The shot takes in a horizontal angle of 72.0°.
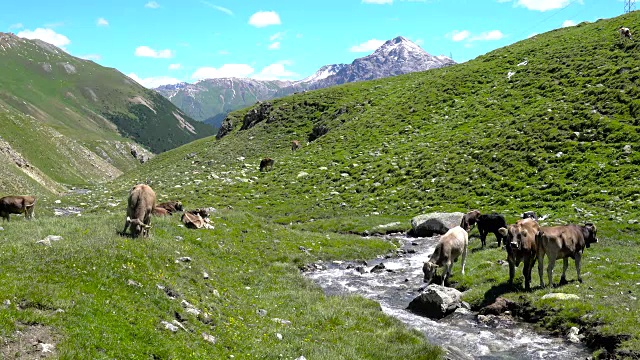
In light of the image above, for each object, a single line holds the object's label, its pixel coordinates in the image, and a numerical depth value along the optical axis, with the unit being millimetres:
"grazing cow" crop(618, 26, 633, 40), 53938
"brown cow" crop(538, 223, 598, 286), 19250
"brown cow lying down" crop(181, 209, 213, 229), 25078
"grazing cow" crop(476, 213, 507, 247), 28922
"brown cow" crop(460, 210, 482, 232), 31094
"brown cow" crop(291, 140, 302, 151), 68062
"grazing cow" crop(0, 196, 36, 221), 29172
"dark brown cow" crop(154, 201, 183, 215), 30781
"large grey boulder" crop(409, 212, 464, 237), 33938
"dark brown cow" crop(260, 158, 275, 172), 59781
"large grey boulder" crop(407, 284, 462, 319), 18906
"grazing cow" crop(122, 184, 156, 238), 18970
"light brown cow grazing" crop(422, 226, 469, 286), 22316
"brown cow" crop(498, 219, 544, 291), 19469
